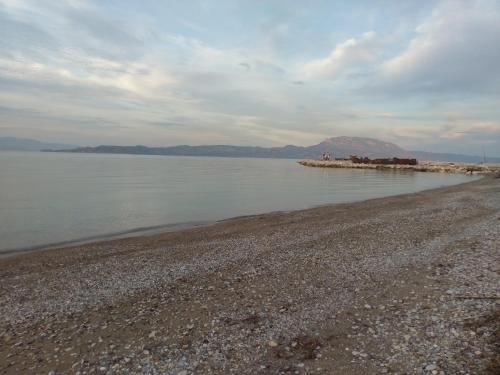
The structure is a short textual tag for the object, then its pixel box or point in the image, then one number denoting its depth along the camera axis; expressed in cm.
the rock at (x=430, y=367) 568
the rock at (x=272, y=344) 680
